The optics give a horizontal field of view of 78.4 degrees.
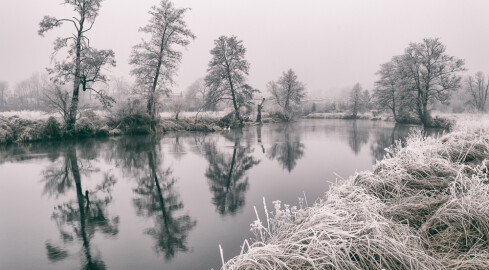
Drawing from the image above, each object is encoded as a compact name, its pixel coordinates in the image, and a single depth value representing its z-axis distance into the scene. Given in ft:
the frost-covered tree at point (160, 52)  88.53
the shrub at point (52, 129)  62.44
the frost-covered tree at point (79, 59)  67.10
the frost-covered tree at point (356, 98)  180.21
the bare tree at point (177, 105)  95.45
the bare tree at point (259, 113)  130.76
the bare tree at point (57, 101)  63.26
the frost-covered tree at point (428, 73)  103.19
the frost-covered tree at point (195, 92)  195.55
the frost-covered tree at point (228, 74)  111.96
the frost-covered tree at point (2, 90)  211.82
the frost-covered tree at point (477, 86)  154.49
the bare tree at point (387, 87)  128.77
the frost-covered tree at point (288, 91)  167.43
